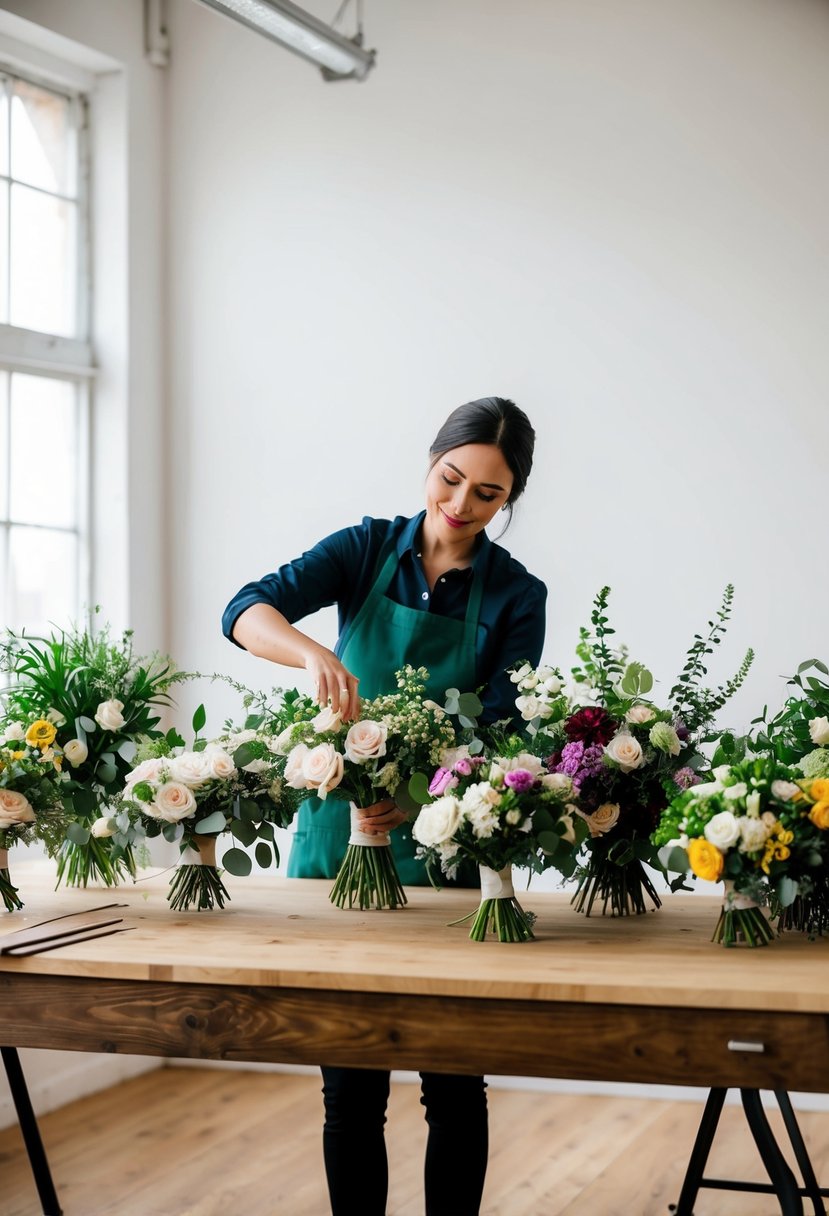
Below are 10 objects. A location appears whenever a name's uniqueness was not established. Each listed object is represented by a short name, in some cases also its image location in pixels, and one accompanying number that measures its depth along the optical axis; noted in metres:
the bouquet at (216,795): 2.63
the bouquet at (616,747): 2.53
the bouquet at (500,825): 2.32
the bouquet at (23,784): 2.67
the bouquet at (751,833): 2.23
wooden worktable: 2.03
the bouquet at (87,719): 2.77
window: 4.69
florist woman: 3.03
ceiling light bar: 4.00
